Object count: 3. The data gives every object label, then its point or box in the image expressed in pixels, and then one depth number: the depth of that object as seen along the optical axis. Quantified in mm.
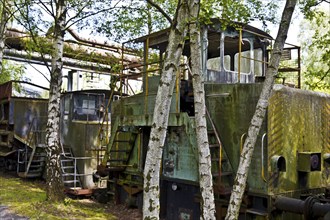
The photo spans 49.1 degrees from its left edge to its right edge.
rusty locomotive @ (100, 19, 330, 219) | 6848
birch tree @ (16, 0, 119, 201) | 9344
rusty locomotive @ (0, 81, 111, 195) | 12078
